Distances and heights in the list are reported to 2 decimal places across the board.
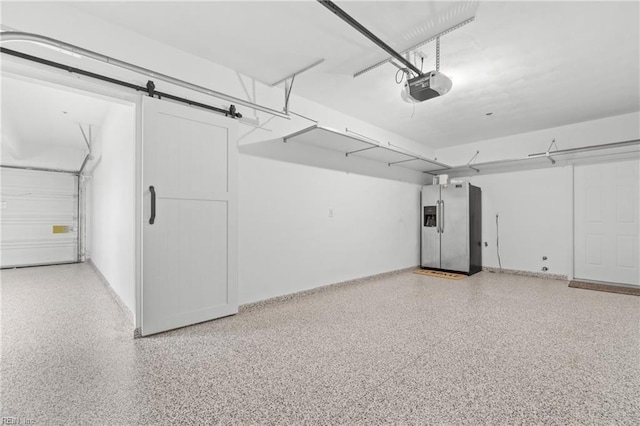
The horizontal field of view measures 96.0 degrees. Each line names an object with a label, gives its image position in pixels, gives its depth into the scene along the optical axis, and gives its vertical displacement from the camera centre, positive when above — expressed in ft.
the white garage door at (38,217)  21.21 -0.37
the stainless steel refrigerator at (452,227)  18.90 -1.00
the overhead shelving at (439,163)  12.88 +3.31
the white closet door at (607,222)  15.67 -0.53
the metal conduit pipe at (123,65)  5.14 +4.10
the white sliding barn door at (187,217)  8.93 -0.14
